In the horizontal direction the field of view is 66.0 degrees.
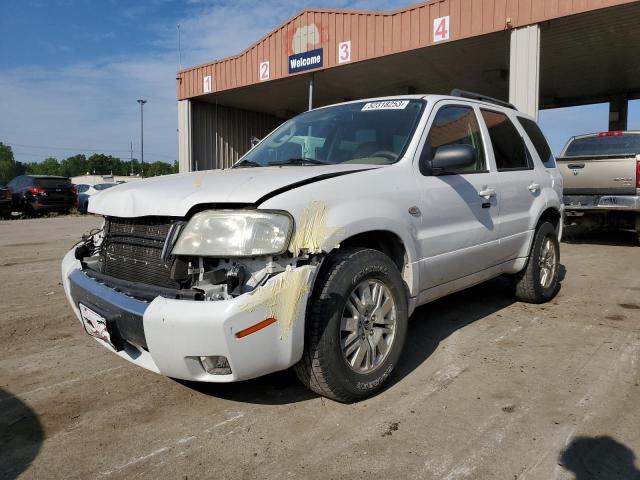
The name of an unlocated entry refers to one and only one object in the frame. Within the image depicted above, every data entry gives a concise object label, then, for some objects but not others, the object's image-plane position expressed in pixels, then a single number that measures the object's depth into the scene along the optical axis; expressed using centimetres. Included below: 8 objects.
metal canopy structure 971
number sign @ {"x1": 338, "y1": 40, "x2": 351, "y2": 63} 1262
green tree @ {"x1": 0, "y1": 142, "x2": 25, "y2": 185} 11981
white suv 223
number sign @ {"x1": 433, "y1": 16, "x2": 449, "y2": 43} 1066
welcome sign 1324
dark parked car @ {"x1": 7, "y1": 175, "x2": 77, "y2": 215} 1795
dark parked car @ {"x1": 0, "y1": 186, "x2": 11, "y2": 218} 1720
